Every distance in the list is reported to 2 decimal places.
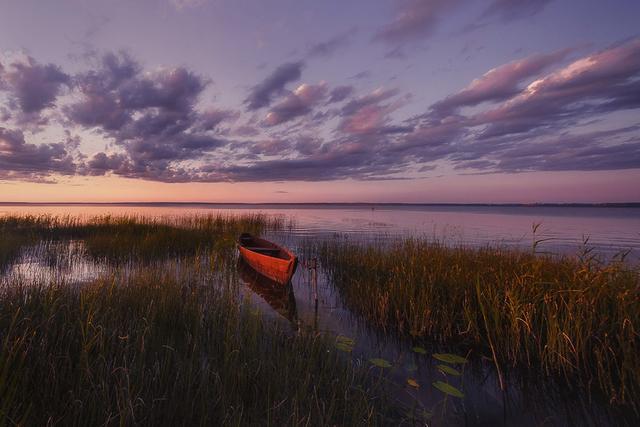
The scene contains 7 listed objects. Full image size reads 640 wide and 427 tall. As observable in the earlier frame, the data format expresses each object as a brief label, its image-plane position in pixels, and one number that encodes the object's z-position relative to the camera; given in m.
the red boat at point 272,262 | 9.02
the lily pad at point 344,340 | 5.14
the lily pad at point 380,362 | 4.19
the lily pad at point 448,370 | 4.39
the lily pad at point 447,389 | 3.82
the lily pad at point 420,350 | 5.08
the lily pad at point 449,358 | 4.66
